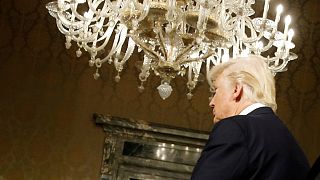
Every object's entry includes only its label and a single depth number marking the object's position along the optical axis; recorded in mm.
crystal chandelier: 3086
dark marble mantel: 5211
